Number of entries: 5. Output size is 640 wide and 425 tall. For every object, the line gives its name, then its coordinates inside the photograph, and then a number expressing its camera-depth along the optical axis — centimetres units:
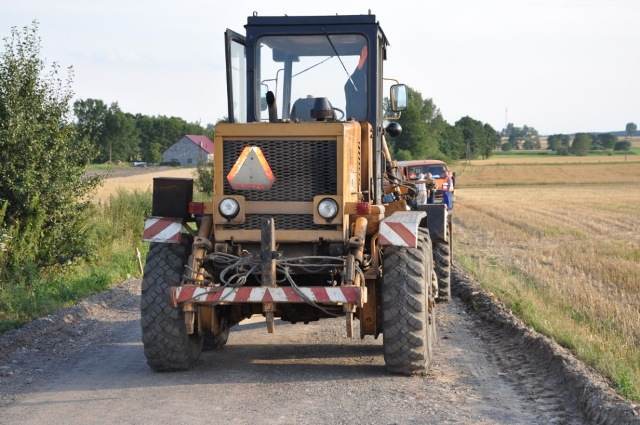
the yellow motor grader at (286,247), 855
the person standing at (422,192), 1490
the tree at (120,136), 9344
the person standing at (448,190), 2680
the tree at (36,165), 1525
